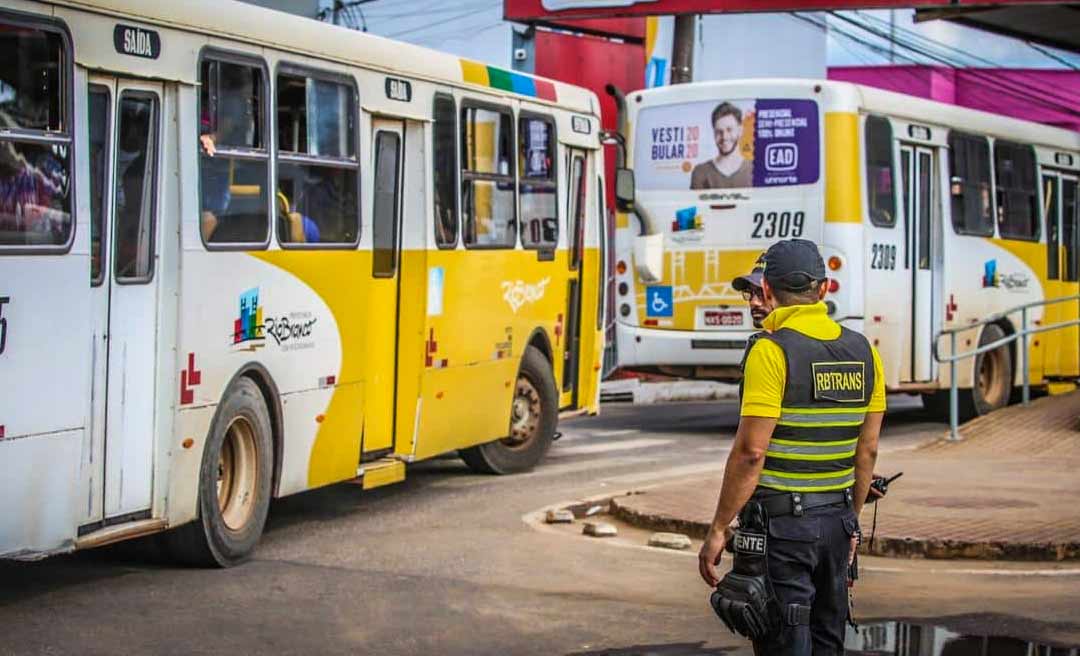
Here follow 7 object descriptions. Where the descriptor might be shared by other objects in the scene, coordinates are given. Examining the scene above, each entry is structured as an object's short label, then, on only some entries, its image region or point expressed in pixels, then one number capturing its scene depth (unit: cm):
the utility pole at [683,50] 2436
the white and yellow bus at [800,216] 1800
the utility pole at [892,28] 4062
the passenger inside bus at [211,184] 1024
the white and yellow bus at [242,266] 888
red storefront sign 2466
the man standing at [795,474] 609
